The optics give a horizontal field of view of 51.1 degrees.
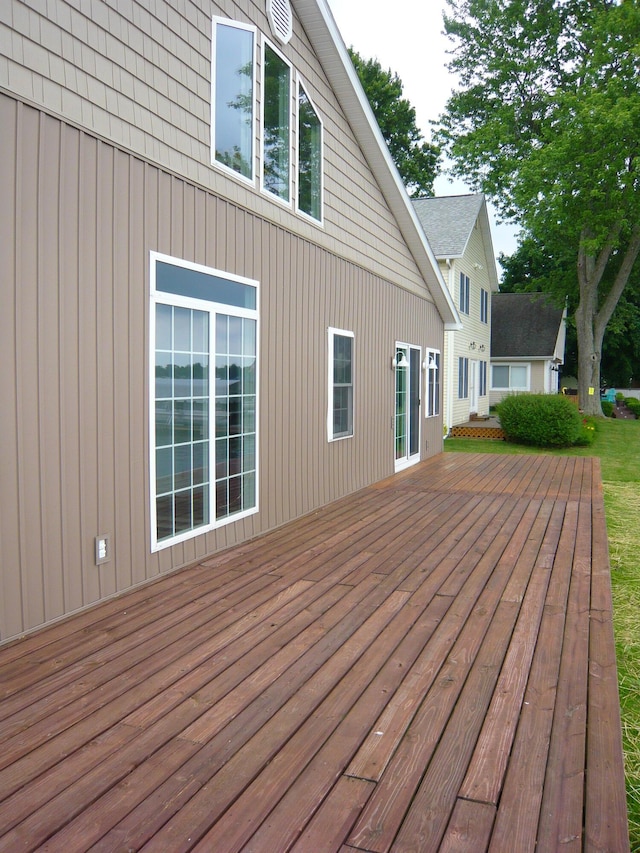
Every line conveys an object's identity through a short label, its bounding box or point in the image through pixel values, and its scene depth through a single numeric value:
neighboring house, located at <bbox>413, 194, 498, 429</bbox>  16.97
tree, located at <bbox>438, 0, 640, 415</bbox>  18.39
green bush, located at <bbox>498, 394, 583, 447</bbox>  14.32
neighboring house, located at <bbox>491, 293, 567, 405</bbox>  24.39
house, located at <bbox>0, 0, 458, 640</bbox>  3.35
